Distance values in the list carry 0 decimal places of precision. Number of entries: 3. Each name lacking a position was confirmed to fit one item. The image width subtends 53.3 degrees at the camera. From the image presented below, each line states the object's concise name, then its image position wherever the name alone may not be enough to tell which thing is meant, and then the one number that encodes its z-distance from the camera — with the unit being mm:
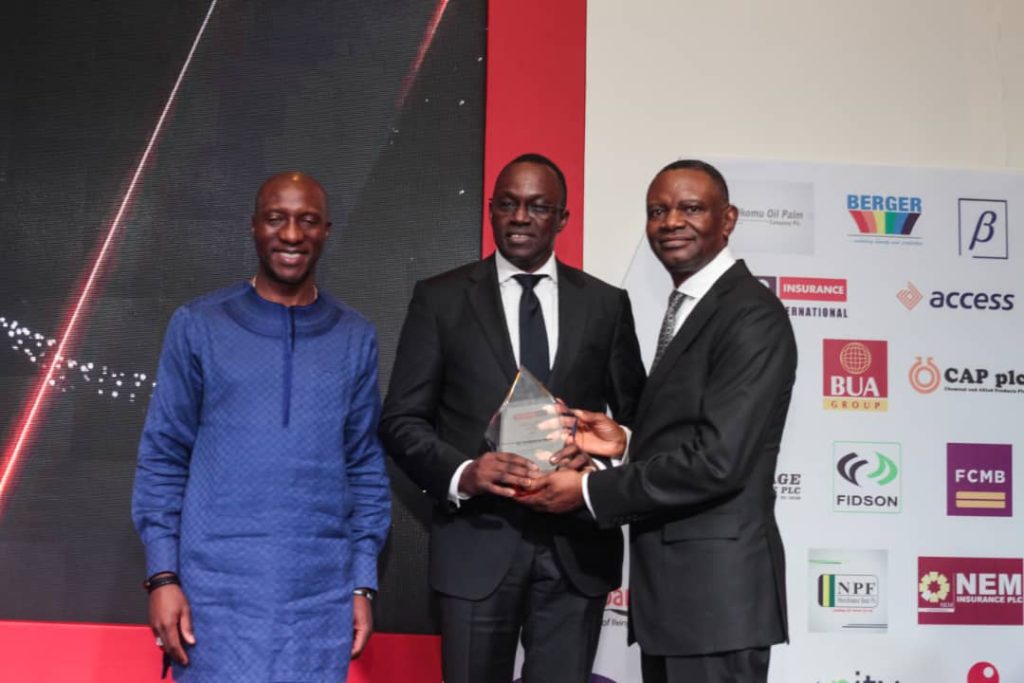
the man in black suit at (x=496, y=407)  2615
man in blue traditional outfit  2385
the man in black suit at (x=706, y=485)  2314
